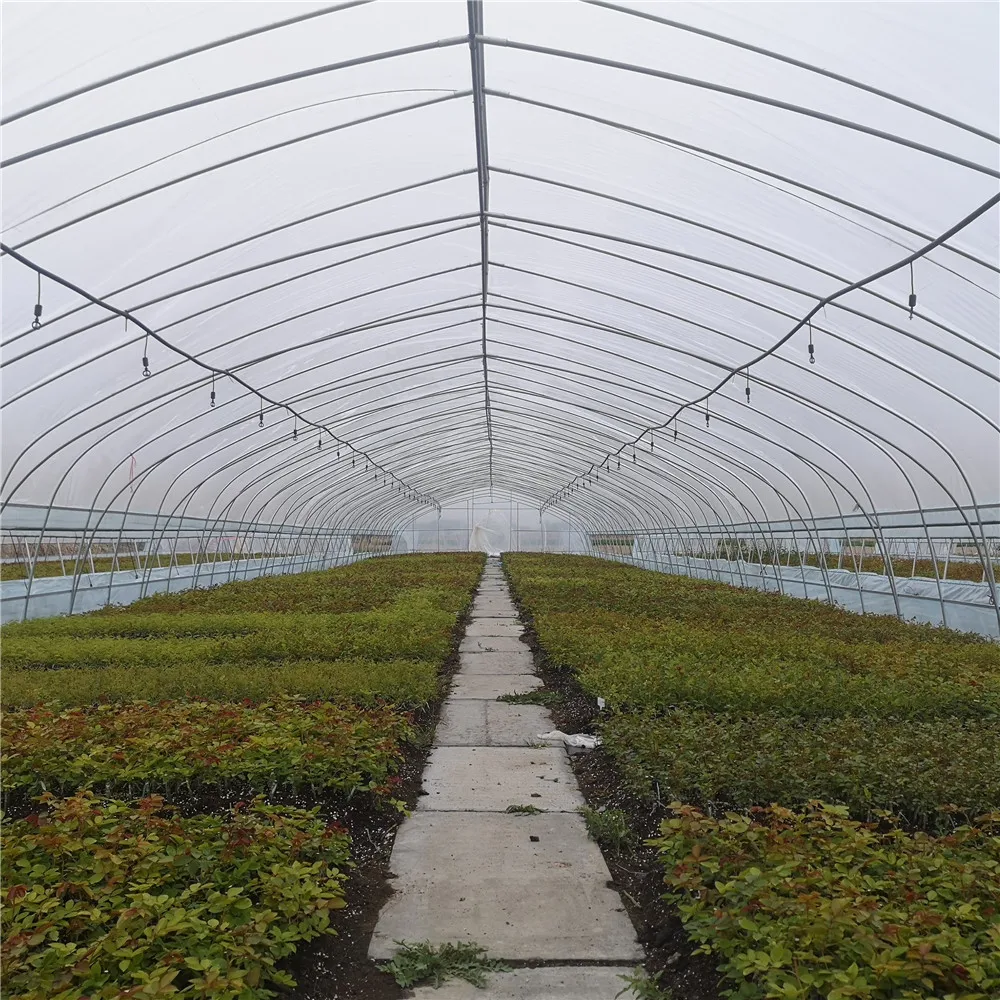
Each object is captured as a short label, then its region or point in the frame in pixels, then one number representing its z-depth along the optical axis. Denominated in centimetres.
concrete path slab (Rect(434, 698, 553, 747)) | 829
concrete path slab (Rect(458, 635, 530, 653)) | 1447
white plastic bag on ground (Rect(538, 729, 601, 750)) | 796
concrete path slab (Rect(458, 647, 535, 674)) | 1236
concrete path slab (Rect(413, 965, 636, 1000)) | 370
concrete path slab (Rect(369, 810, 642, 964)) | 420
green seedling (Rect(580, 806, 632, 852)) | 547
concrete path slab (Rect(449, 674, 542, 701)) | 1062
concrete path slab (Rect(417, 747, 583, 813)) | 638
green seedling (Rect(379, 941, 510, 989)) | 381
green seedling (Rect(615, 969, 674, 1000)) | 360
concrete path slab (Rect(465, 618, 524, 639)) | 1684
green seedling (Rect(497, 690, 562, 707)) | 1008
